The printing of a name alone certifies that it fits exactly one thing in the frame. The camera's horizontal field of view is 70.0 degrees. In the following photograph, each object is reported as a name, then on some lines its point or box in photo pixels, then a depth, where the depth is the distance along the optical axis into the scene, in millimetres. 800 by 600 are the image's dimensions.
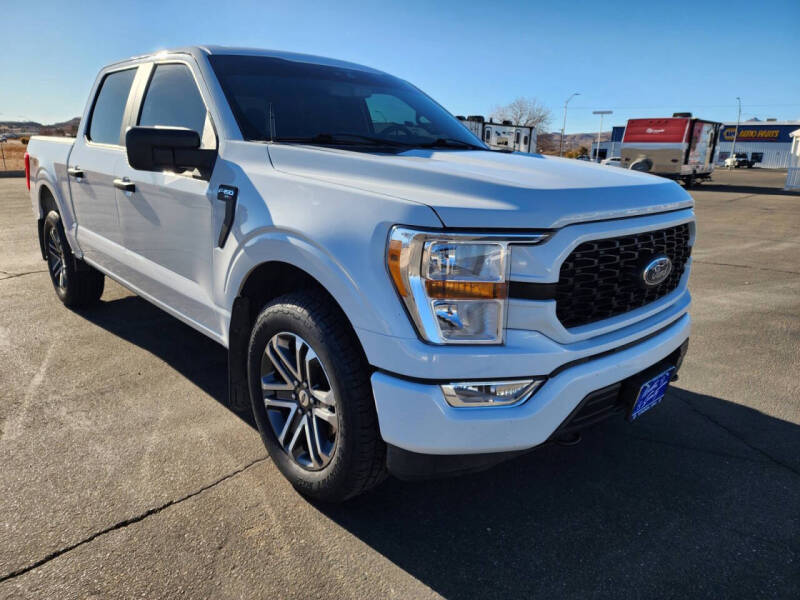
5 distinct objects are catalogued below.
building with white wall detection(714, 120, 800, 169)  71375
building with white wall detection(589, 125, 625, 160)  65412
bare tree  77250
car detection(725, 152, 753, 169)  64625
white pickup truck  1887
